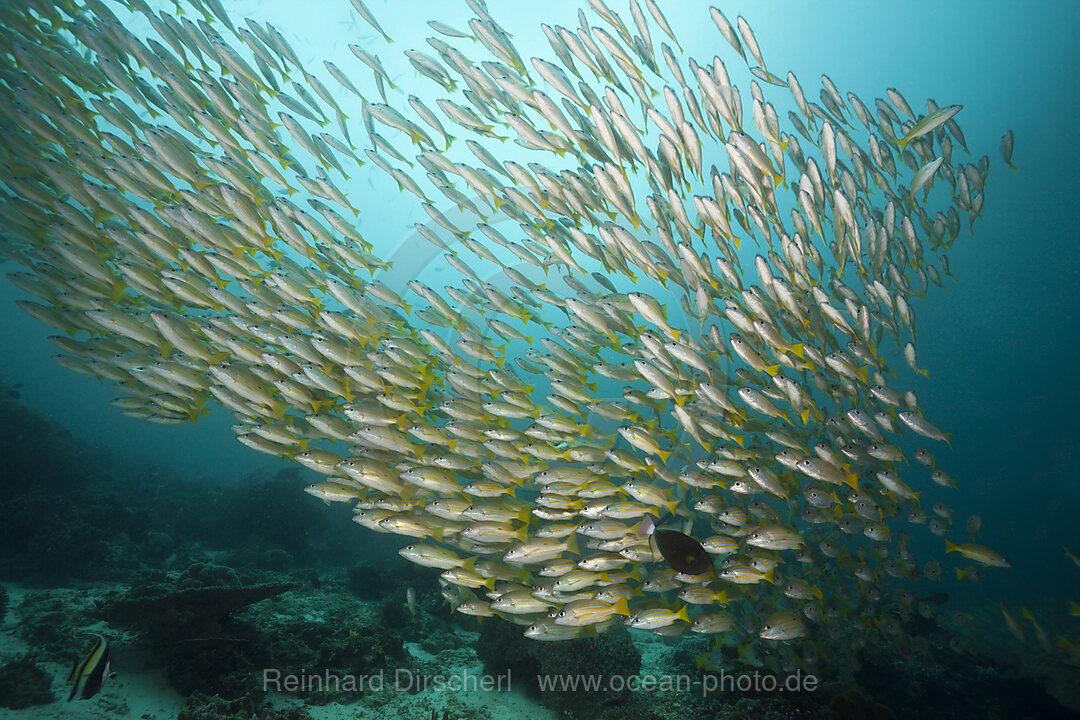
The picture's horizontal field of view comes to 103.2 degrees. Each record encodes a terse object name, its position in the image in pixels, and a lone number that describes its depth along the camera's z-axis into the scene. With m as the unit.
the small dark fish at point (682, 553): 4.14
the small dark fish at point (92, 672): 2.93
